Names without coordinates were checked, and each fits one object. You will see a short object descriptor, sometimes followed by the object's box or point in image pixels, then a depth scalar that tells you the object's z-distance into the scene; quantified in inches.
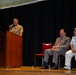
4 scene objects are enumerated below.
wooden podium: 295.2
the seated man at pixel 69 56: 302.7
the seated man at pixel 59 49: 308.8
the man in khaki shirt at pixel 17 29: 327.1
